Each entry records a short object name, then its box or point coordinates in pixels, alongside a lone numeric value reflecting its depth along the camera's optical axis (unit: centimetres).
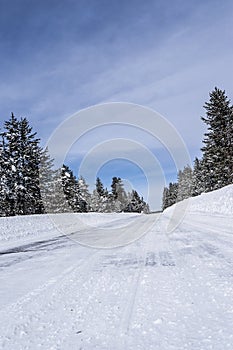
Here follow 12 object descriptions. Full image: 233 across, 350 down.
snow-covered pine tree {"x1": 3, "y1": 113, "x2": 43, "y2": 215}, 3359
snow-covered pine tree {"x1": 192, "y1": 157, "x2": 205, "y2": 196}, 6363
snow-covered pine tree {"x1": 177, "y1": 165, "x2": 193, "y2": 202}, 7444
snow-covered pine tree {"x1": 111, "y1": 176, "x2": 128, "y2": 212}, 9135
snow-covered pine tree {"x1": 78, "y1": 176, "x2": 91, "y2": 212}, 6109
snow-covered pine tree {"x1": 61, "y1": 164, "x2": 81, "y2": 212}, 4734
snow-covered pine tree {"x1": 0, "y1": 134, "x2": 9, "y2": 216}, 3256
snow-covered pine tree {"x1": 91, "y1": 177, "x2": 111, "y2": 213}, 6919
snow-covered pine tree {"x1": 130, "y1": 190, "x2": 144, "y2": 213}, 10312
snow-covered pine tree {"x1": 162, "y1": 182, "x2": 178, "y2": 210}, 10559
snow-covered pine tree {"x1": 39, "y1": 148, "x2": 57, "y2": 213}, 4061
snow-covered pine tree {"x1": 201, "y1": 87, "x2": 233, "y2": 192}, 3500
